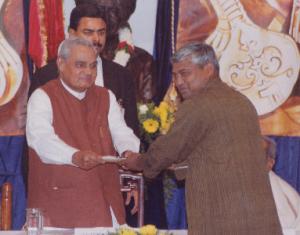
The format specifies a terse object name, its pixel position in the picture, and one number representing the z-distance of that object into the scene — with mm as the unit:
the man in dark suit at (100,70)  7454
